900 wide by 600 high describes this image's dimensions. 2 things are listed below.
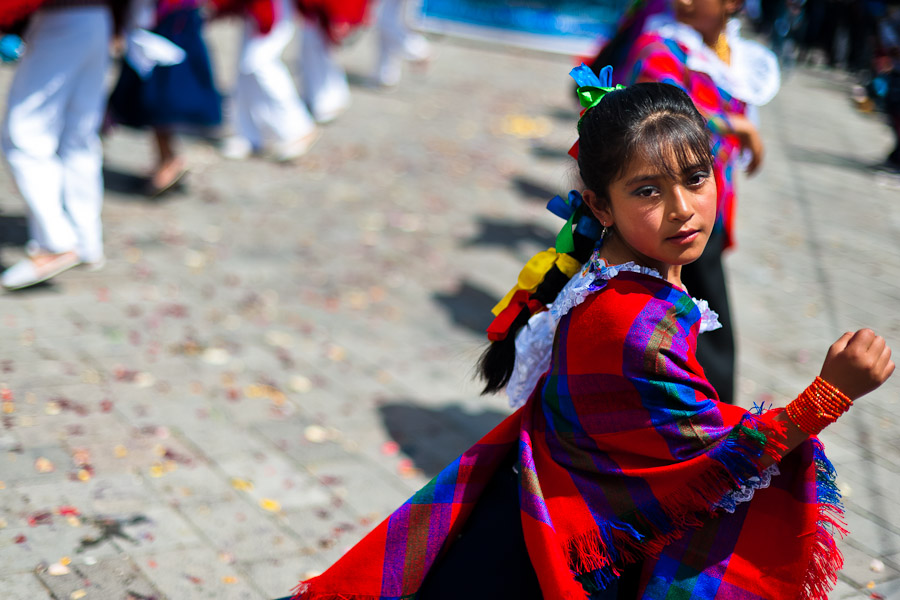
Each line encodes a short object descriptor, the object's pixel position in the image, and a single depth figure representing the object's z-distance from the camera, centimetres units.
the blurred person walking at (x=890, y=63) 739
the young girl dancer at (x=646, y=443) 332
